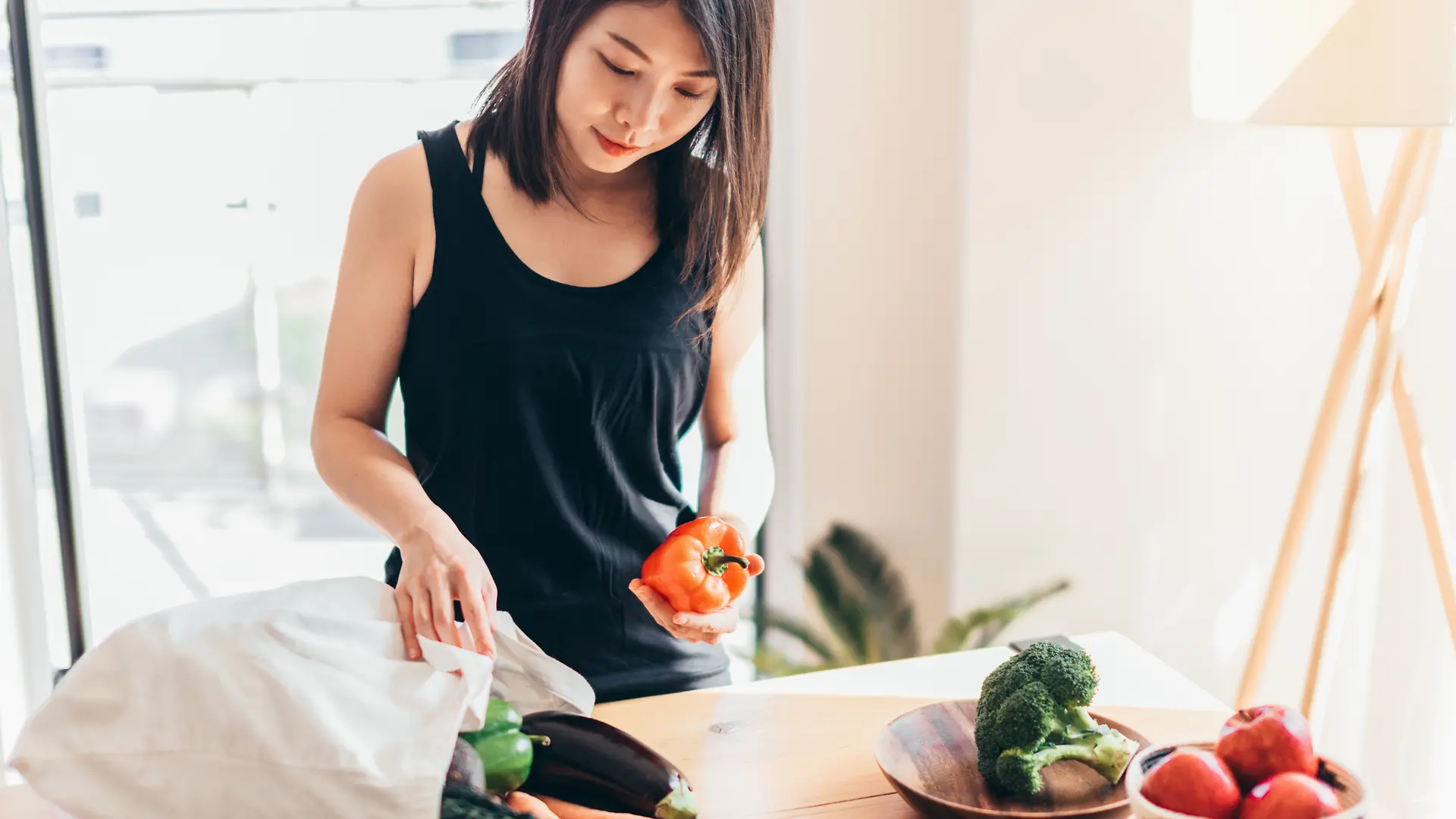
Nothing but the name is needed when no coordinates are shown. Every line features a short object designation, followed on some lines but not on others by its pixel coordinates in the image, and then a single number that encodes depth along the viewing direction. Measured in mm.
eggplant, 1054
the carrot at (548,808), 1019
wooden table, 1154
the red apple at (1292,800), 889
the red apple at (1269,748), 940
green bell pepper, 1027
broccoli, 1083
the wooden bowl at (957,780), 1068
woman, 1305
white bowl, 900
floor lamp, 1587
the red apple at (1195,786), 912
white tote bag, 947
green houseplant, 2807
